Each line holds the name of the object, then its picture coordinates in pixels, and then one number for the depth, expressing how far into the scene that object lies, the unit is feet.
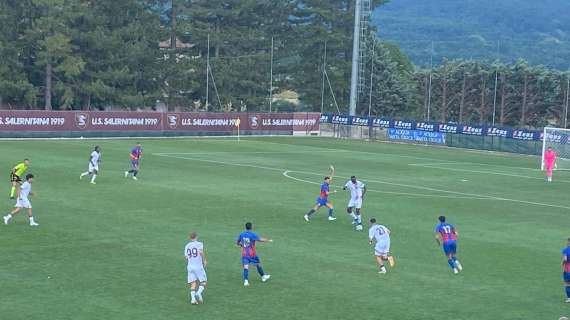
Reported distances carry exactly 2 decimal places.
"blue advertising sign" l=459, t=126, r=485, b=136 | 249.34
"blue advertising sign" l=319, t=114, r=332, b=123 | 292.20
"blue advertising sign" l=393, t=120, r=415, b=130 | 267.39
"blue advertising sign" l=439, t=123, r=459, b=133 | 254.68
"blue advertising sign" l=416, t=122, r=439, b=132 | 260.21
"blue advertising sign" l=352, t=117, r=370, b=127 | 278.67
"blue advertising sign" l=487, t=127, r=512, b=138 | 242.99
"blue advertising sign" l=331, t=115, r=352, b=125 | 285.02
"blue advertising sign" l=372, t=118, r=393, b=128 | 273.75
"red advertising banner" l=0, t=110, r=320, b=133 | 228.84
